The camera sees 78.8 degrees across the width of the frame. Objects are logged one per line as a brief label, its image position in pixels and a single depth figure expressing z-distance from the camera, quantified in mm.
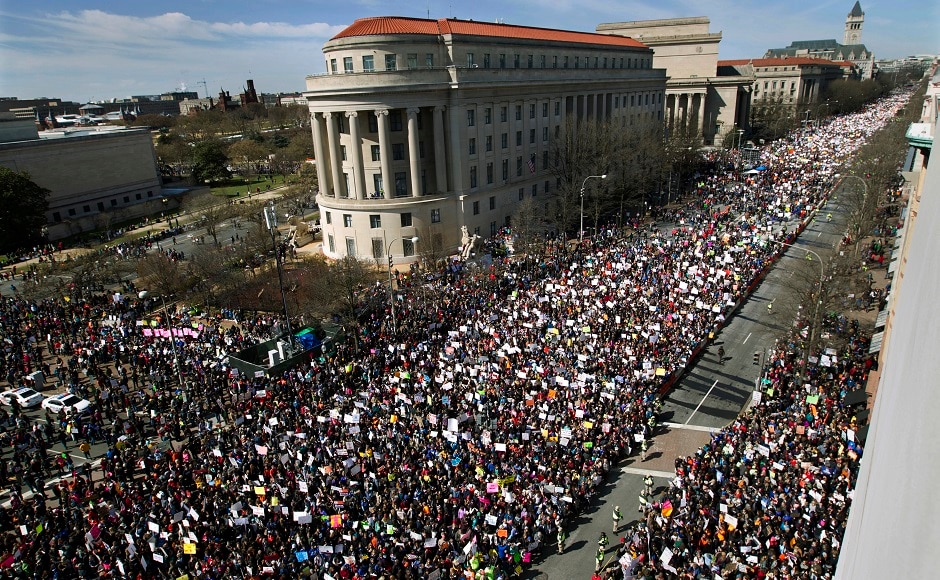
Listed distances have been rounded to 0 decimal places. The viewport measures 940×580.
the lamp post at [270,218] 29375
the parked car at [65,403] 29469
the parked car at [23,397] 30566
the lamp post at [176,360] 31500
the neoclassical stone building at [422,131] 50656
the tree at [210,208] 59322
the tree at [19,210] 61094
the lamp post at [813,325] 28327
